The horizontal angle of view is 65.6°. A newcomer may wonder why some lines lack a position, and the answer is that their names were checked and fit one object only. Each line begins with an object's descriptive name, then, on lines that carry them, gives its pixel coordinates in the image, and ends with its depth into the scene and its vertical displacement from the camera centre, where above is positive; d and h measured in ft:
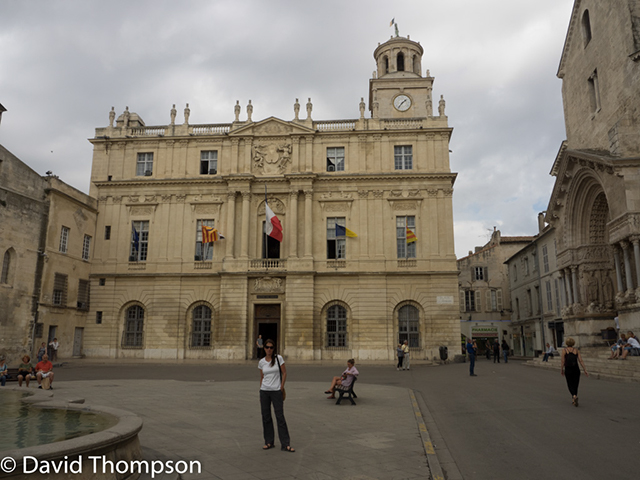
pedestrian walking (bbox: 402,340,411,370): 88.63 -3.87
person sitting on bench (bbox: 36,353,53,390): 49.52 -3.60
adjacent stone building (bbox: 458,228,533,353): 171.83 +13.91
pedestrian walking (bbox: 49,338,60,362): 97.22 -2.66
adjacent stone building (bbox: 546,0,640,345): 68.95 +24.12
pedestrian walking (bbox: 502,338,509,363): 114.21 -3.59
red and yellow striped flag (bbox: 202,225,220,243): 109.29 +21.55
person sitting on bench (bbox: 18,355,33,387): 52.37 -3.82
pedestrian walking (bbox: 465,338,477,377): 71.92 -3.30
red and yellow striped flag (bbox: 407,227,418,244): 108.46 +20.87
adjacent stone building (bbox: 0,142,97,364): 89.71 +14.52
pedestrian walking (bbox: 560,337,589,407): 37.50 -2.45
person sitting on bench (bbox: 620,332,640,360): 61.82 -1.75
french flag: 105.40 +22.86
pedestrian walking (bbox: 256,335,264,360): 96.81 -1.71
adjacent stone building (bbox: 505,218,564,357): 124.36 +10.62
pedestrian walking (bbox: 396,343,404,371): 88.58 -3.96
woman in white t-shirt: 24.70 -2.98
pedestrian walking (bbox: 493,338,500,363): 114.32 -3.90
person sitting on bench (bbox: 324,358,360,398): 42.57 -3.95
